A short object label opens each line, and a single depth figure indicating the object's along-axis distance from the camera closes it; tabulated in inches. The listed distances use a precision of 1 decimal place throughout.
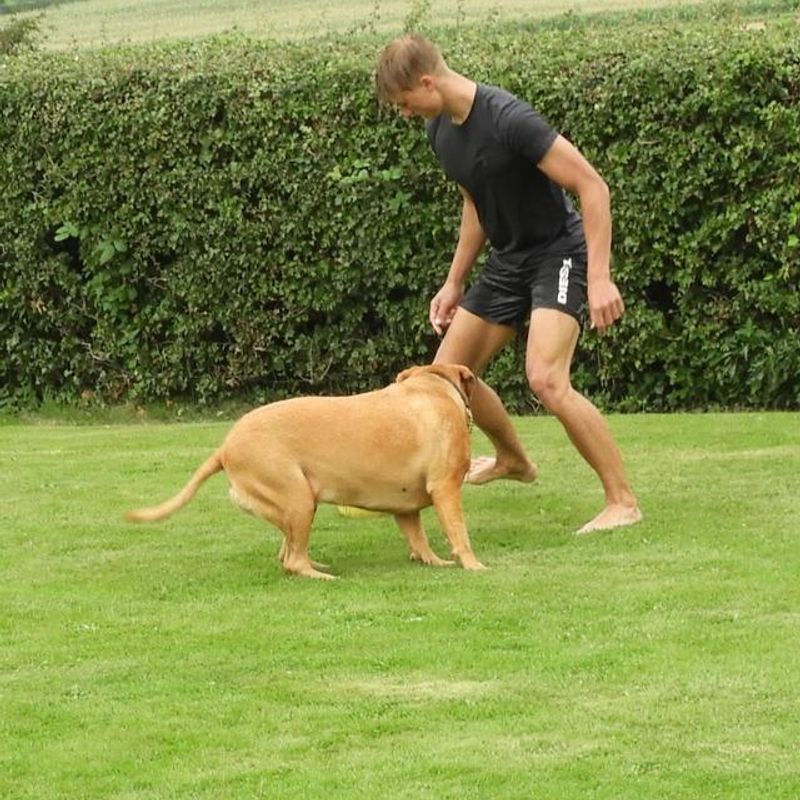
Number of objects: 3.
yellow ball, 786.2
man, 689.0
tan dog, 659.4
